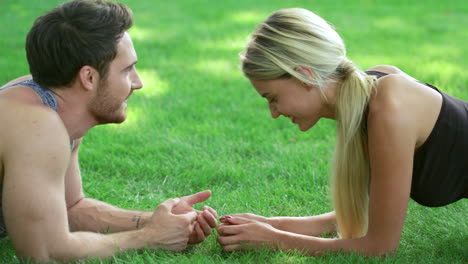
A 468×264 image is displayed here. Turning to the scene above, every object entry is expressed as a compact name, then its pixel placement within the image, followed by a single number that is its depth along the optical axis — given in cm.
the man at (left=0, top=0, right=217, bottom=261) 278
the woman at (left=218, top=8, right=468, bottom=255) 301
